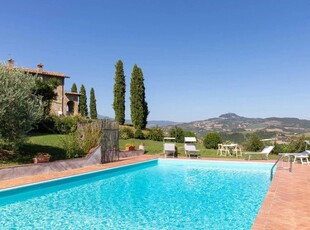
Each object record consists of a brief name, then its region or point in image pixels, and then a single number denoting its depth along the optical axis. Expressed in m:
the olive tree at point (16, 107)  8.80
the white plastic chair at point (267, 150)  14.13
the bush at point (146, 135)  23.19
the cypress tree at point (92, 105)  44.11
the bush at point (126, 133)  21.69
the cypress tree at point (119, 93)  31.20
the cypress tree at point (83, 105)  45.75
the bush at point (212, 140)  19.55
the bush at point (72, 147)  11.48
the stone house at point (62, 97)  36.06
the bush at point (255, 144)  17.39
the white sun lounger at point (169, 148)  15.48
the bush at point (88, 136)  12.14
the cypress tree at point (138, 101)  29.20
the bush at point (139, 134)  22.50
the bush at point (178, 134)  21.97
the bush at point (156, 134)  22.88
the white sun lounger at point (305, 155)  11.81
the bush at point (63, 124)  20.06
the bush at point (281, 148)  16.39
